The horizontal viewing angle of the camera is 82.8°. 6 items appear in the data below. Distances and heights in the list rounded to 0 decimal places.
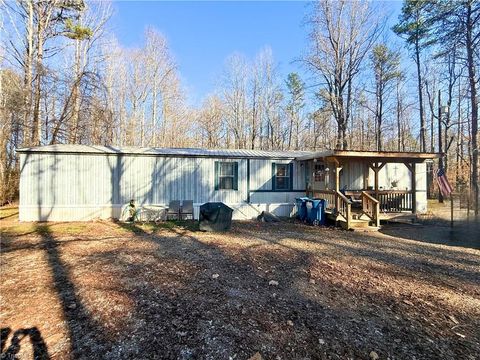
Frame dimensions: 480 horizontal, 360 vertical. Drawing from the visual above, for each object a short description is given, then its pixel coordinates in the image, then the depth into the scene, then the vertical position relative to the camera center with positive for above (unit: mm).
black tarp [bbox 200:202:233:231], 8656 -1067
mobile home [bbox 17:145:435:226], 9852 +223
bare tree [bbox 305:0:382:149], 19516 +9544
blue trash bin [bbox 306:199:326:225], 10303 -1089
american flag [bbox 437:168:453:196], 8958 -35
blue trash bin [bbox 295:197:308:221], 10945 -1019
